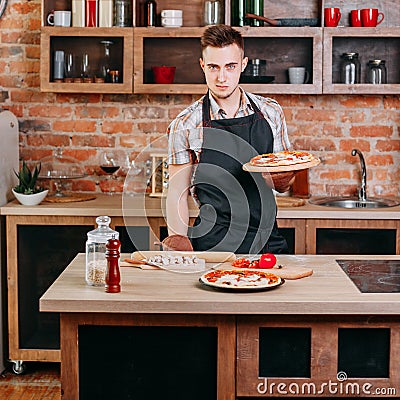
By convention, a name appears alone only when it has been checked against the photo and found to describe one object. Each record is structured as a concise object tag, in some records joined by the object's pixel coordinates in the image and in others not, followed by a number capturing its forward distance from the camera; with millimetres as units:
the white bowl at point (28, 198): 4430
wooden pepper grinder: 2602
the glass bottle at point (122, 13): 4691
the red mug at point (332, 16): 4680
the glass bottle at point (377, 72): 4719
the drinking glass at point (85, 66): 4777
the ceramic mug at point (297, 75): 4680
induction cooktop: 2691
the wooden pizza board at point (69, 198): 4602
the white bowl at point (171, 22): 4660
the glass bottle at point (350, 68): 4715
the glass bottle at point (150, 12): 4707
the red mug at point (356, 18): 4719
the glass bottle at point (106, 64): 4773
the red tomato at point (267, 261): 2922
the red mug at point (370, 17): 4656
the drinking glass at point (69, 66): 4734
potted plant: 4438
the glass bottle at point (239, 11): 4652
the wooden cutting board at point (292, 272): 2804
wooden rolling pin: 3064
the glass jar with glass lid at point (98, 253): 2707
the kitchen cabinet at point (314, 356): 2574
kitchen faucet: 4809
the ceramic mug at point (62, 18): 4664
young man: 3426
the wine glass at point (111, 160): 4984
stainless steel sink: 4734
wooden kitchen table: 2570
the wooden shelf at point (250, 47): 4617
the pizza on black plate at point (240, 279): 2623
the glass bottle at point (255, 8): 4668
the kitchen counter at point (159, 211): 4336
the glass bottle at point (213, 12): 4688
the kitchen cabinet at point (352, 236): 4348
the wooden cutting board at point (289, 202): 4453
